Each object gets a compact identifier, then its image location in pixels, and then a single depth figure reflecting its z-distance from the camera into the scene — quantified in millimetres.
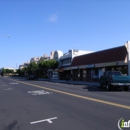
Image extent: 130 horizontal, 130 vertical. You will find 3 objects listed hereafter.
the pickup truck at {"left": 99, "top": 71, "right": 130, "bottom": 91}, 13318
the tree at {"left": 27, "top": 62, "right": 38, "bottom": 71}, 49643
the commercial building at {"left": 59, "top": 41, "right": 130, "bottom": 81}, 19628
